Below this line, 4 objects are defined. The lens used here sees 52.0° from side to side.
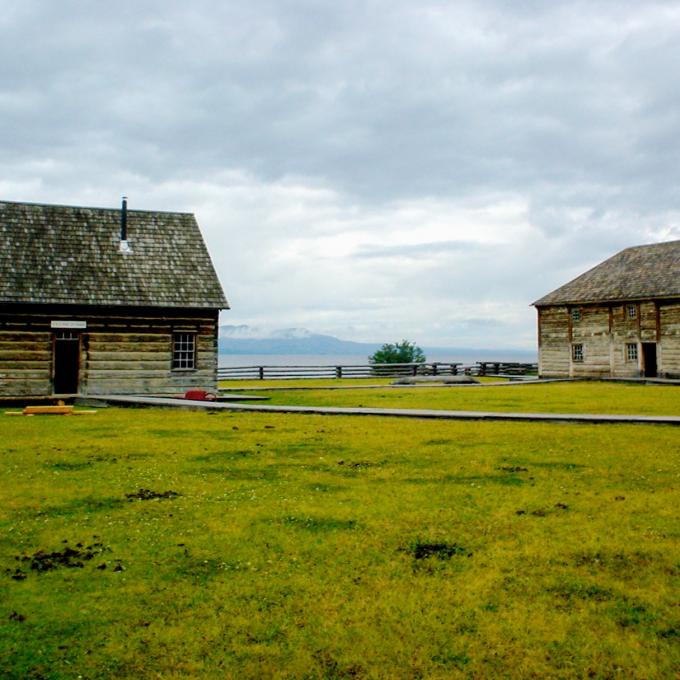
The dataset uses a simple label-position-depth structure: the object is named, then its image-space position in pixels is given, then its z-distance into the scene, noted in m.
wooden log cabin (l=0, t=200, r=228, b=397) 30.08
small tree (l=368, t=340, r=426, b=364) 72.25
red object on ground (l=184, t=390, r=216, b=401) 30.06
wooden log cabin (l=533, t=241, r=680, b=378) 48.97
